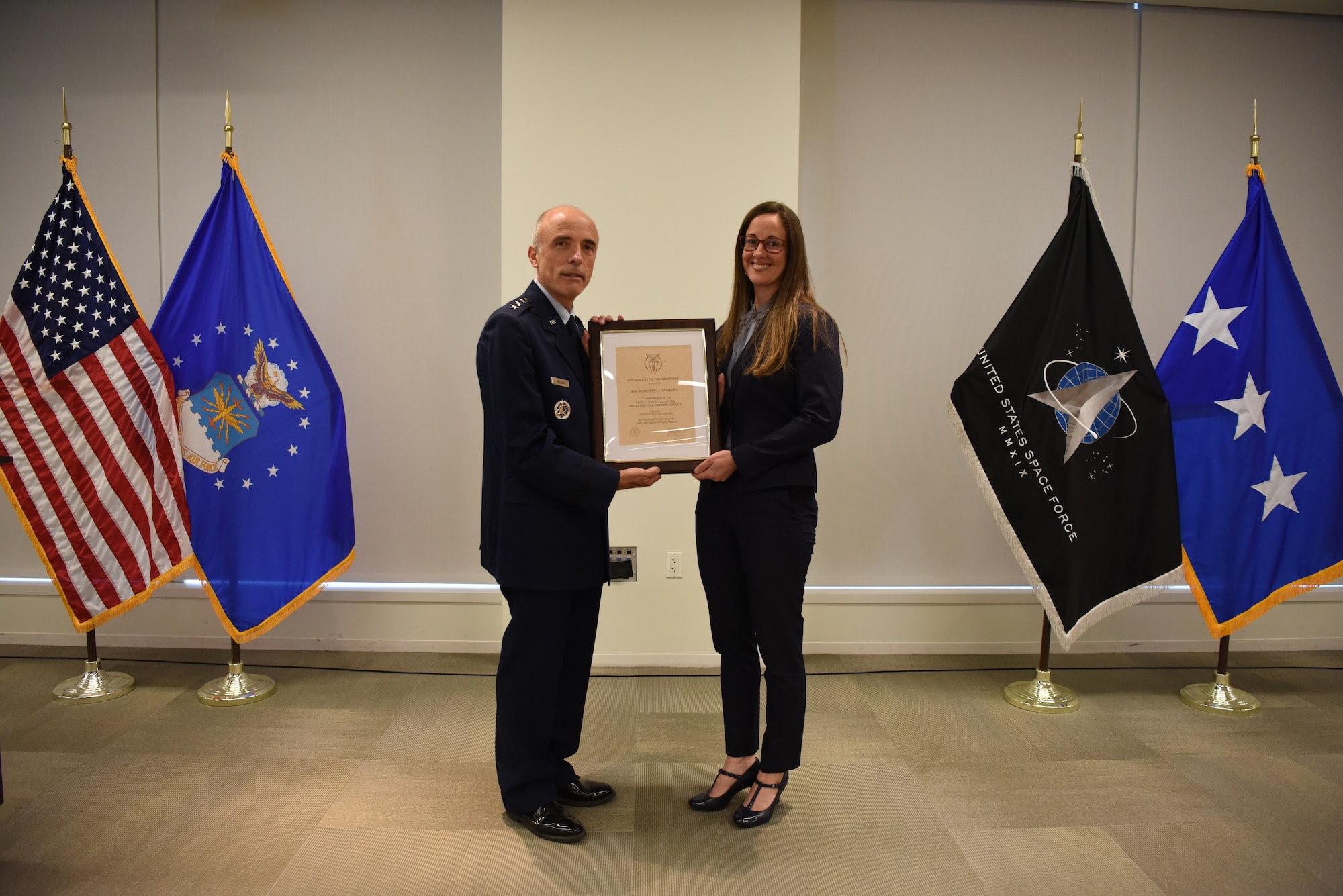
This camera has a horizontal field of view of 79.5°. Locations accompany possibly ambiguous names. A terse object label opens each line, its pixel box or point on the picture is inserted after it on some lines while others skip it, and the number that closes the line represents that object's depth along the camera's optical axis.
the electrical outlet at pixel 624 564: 3.30
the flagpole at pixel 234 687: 2.96
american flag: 2.78
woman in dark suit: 2.07
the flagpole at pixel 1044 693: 3.00
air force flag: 2.96
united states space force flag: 2.90
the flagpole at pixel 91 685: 2.95
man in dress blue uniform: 1.98
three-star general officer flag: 2.98
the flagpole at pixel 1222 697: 3.02
